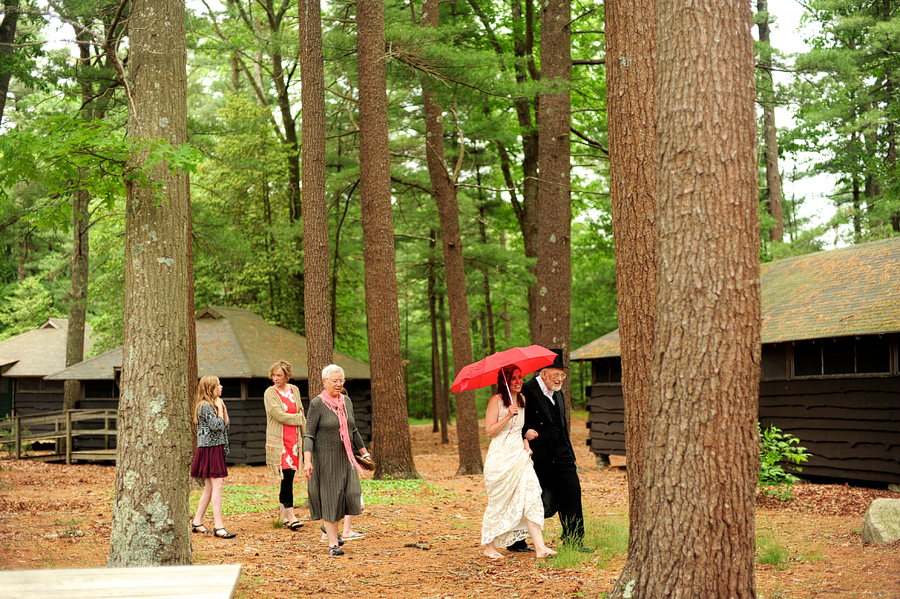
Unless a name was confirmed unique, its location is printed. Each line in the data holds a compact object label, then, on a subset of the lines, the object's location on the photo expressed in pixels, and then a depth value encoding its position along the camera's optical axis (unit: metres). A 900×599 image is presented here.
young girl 9.00
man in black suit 7.91
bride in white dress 7.51
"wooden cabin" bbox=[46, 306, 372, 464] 20.80
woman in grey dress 7.96
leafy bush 10.90
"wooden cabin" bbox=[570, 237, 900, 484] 12.69
